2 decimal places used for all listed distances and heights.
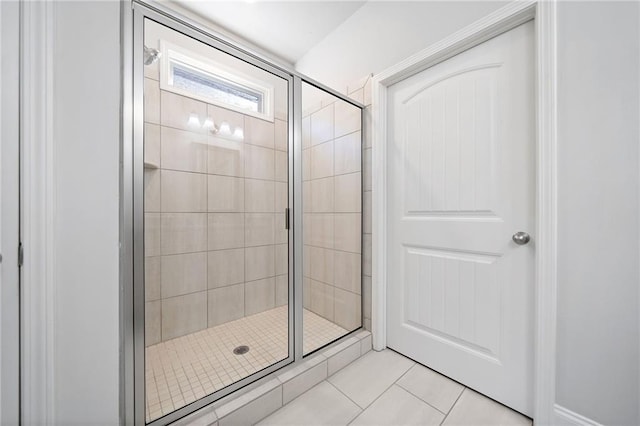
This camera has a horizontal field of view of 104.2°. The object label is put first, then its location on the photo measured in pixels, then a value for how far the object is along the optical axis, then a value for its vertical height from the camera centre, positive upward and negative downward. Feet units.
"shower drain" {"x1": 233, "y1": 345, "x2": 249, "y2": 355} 4.88 -2.75
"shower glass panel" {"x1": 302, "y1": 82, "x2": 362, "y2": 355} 5.62 -0.03
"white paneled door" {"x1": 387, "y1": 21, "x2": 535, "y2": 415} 3.73 -0.04
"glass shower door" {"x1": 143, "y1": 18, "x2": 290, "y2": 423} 4.14 -0.14
